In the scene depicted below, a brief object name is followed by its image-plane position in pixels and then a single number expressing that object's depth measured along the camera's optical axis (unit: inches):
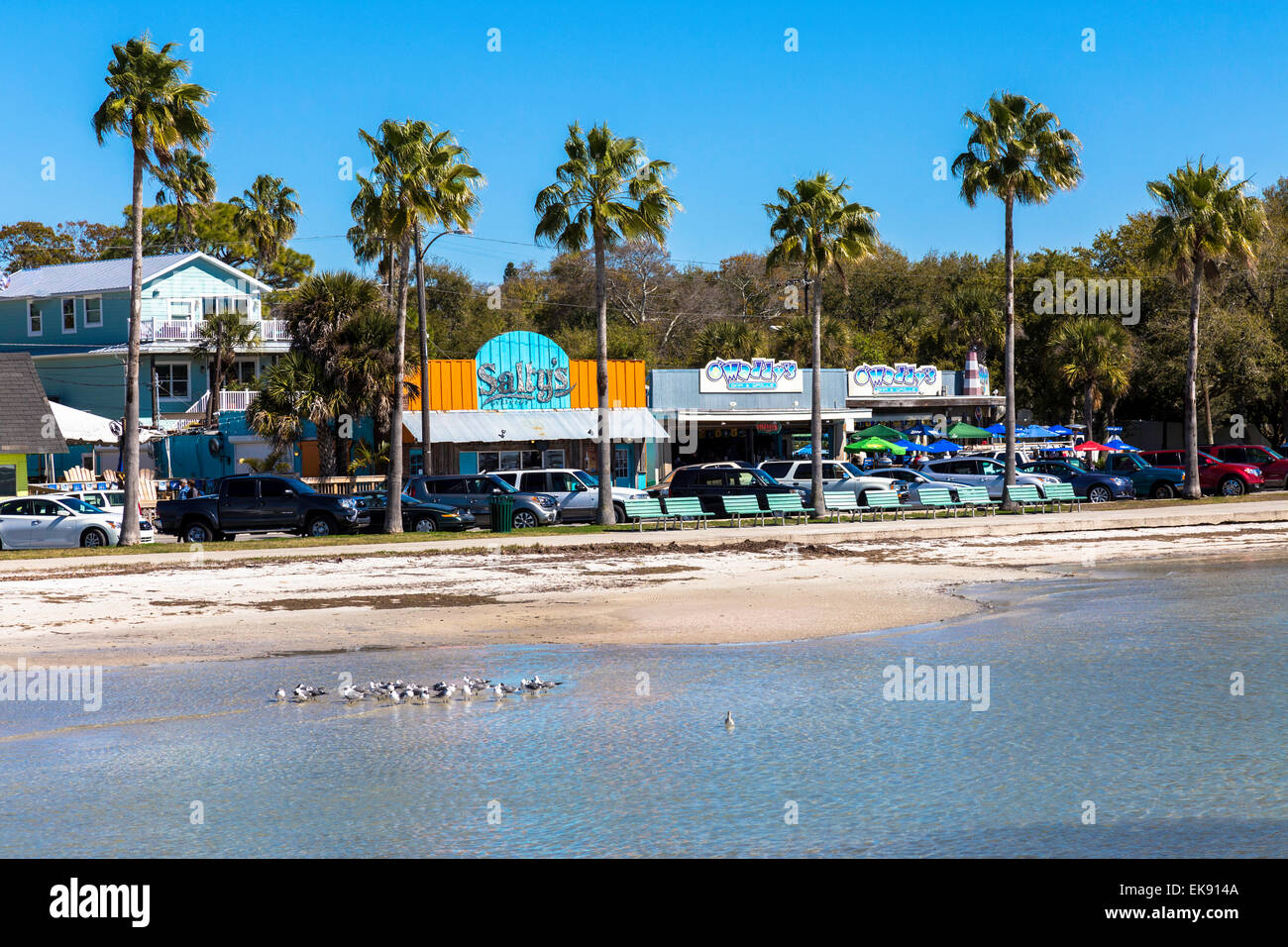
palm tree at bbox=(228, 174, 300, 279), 2667.3
